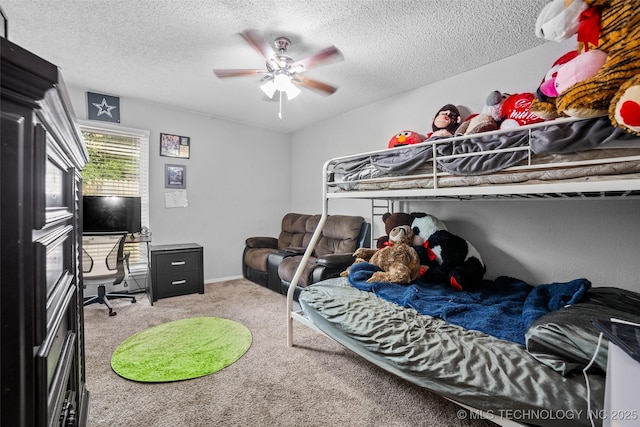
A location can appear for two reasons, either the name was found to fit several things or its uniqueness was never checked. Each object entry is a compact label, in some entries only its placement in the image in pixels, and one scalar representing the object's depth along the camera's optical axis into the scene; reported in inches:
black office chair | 107.6
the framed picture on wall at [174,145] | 141.6
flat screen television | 116.8
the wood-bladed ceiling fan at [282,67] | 78.4
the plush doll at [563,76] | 42.8
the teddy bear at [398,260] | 82.7
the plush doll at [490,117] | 82.6
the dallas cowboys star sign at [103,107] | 123.0
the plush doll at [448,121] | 99.3
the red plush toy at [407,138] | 99.5
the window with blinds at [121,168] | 125.8
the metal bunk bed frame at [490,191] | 41.9
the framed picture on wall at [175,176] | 143.1
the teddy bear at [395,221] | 104.8
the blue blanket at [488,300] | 56.7
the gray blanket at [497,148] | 43.3
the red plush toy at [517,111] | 74.2
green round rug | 71.2
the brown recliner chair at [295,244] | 129.4
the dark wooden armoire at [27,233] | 17.2
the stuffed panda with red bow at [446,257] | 82.4
